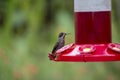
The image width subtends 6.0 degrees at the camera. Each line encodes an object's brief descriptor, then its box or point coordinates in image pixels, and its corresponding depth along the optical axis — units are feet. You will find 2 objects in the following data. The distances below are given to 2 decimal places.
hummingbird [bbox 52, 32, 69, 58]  20.85
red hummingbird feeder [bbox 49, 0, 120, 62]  19.81
